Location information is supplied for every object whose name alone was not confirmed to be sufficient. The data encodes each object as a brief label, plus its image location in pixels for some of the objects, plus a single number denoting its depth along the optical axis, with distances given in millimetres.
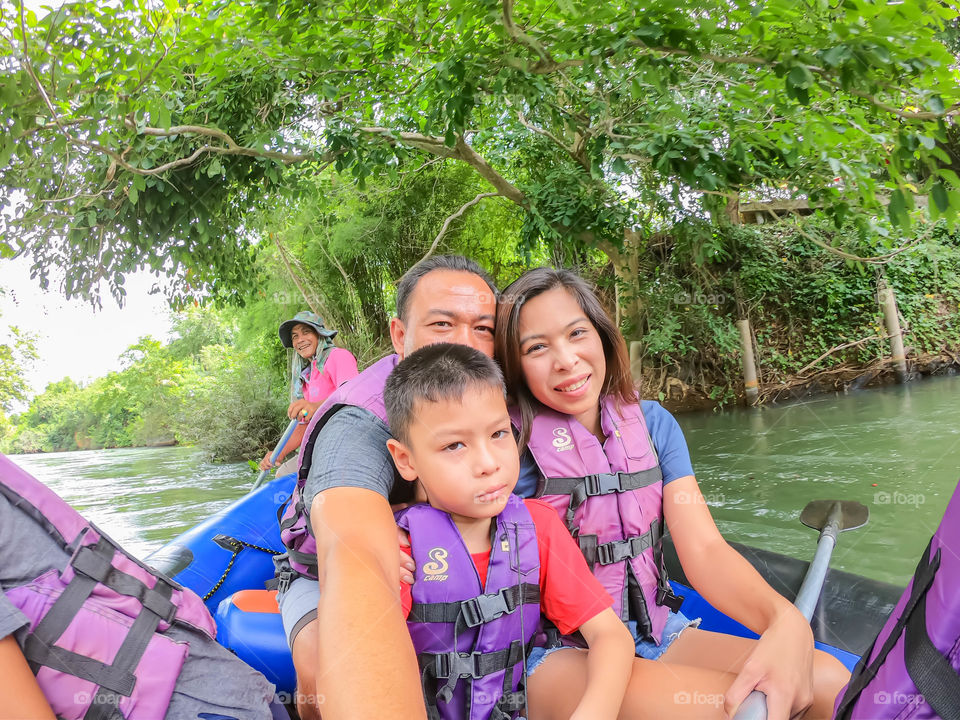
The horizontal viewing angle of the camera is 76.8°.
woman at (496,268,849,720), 1324
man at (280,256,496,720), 868
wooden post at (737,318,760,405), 8438
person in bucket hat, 4207
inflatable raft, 1452
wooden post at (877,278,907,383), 8453
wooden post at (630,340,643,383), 8250
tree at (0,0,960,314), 2666
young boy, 1106
